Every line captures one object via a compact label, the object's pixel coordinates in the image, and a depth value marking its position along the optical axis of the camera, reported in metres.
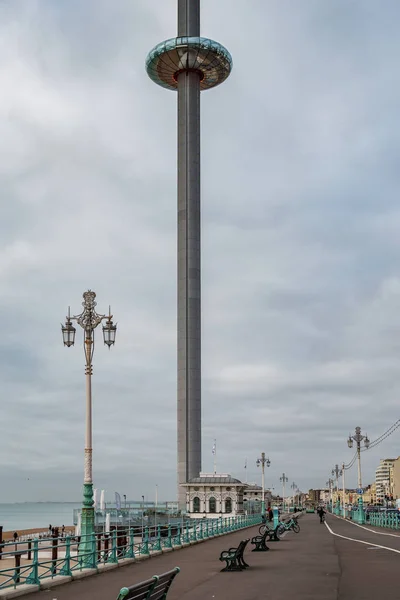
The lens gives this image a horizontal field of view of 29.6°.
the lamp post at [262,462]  97.56
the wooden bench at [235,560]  22.25
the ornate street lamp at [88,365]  23.95
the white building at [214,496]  98.38
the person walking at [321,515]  78.88
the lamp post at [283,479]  151.91
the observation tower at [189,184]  111.12
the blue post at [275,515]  49.01
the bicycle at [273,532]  40.12
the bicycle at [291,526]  49.84
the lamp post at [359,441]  69.11
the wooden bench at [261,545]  31.69
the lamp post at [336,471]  133.12
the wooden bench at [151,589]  8.30
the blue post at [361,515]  70.56
